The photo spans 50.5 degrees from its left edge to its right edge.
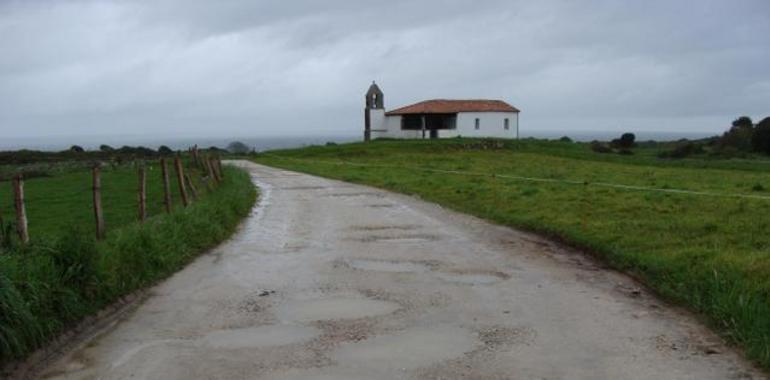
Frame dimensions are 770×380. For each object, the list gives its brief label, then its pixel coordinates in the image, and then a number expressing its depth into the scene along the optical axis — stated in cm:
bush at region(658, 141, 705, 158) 6080
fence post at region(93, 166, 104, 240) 1093
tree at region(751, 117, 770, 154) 6250
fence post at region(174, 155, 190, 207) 1625
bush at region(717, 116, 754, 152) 6462
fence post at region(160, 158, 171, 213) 1459
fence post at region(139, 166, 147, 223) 1305
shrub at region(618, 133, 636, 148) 7560
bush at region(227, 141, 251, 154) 7832
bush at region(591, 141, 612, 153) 6745
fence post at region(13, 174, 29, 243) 886
